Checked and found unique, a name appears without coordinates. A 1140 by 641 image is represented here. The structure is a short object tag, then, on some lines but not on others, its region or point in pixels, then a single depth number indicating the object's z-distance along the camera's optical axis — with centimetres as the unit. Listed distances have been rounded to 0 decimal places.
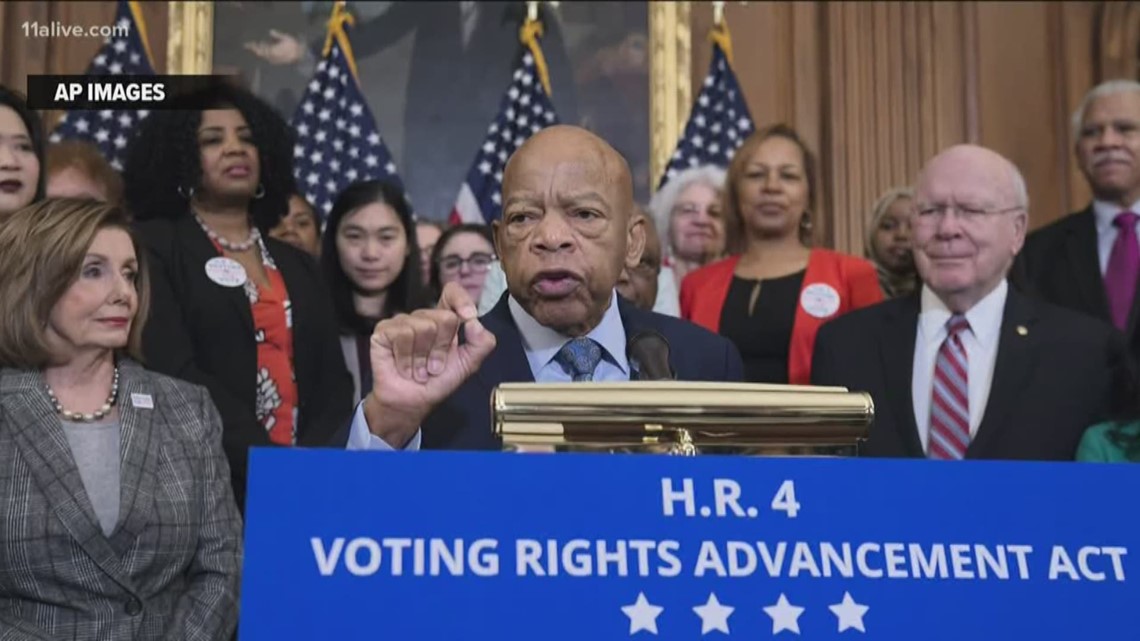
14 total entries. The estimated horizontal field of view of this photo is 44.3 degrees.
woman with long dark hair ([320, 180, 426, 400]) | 479
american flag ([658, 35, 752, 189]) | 709
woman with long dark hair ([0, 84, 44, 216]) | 385
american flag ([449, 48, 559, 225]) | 708
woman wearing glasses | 518
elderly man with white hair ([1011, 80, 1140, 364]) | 472
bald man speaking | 244
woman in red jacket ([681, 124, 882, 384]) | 445
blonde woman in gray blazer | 299
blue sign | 139
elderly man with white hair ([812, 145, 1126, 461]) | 355
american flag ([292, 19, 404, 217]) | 675
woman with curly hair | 393
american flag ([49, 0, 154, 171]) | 539
